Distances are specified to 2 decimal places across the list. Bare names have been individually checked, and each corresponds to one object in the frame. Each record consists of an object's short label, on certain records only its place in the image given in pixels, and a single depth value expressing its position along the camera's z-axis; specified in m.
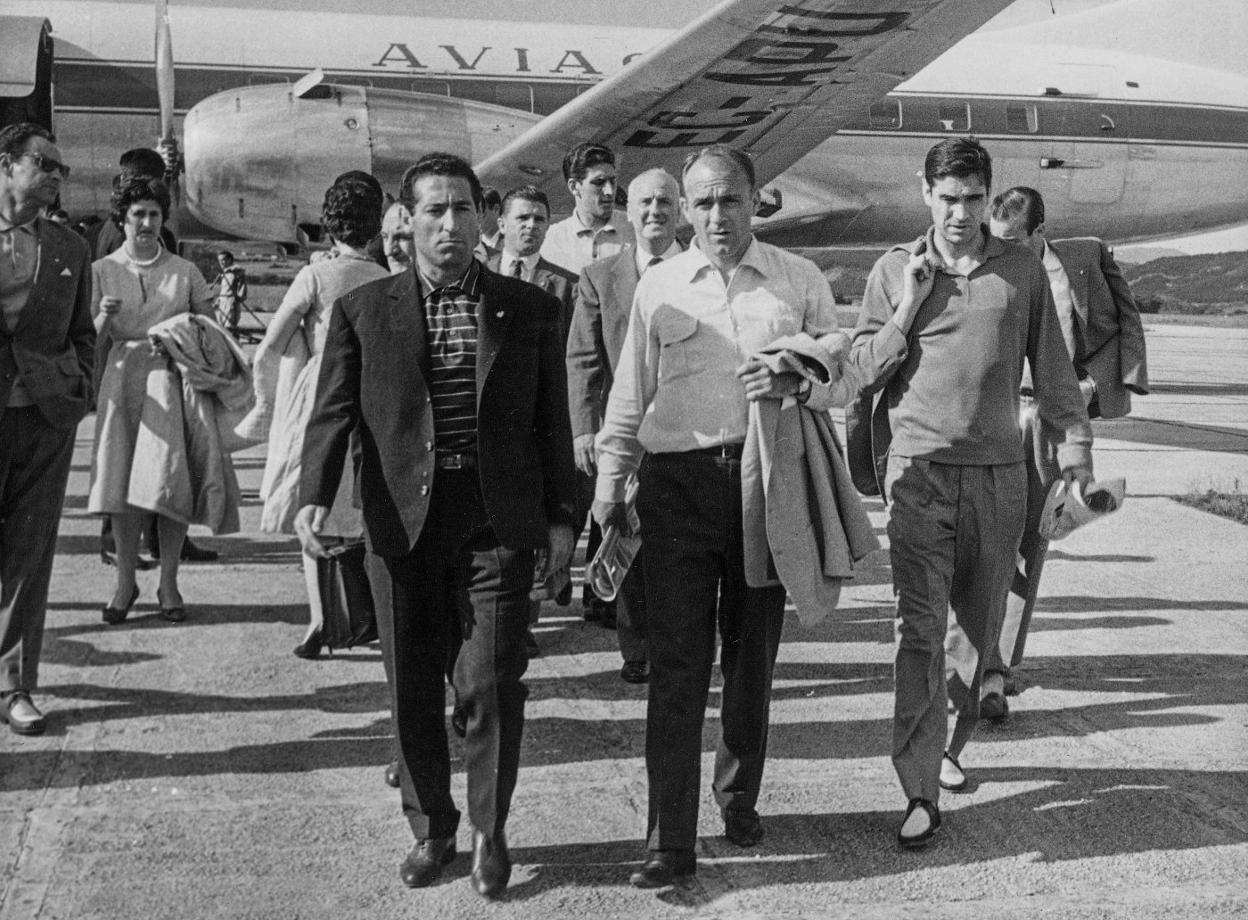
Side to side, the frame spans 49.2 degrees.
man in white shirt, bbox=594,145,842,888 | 3.62
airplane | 11.45
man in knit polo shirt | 3.90
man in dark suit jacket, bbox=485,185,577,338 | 5.65
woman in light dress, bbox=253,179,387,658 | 5.07
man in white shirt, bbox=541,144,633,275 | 5.84
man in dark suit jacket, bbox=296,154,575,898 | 3.46
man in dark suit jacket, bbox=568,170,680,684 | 5.04
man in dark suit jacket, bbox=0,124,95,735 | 4.55
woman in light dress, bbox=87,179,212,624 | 5.99
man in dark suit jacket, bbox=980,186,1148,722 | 5.04
